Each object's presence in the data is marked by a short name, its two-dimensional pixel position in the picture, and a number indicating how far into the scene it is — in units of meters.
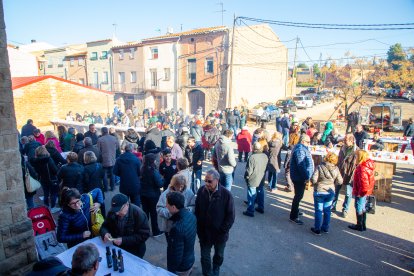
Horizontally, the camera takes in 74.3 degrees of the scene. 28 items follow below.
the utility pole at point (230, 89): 23.29
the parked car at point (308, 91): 42.81
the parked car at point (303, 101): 31.67
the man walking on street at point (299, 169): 5.77
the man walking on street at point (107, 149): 7.38
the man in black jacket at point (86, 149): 6.53
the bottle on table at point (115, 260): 3.12
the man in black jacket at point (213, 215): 3.88
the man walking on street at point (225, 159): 6.46
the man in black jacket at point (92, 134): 8.77
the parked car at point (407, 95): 35.69
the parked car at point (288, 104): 28.78
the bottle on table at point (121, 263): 3.09
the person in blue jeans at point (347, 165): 6.20
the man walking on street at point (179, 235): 3.18
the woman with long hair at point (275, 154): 7.34
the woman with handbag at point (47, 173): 6.09
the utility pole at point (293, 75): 34.00
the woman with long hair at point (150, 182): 5.03
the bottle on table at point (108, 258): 3.17
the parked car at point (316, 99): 37.06
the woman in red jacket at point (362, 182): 5.43
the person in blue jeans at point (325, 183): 5.35
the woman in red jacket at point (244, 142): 9.92
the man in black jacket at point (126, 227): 3.44
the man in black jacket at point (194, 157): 6.98
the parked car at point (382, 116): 19.18
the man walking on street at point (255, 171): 6.01
